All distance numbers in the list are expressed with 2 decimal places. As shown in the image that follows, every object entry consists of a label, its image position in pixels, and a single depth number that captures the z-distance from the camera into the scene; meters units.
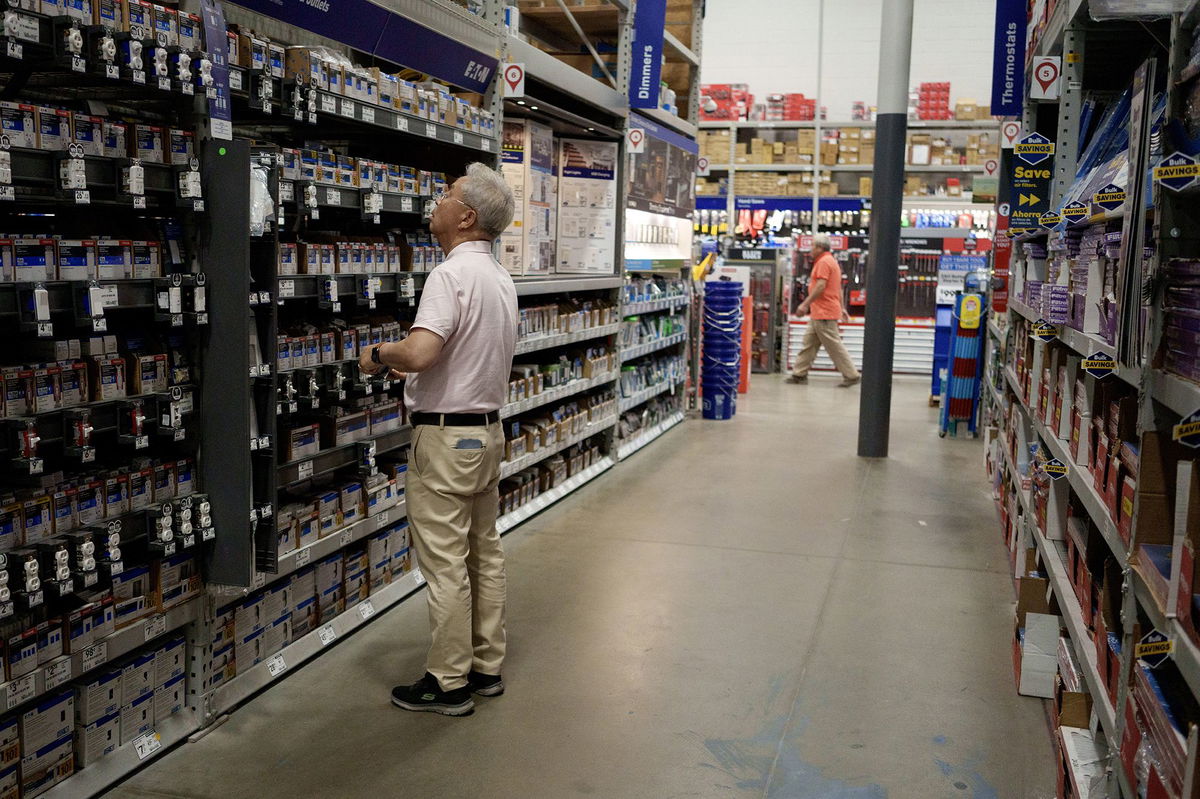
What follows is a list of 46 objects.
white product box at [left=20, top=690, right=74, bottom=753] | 2.85
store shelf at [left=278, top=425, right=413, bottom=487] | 3.84
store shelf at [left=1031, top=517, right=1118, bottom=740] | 2.58
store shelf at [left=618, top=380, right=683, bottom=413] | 8.35
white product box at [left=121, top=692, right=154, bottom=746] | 3.21
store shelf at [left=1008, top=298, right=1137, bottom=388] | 2.37
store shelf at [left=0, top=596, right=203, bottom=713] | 2.73
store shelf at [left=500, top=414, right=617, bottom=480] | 6.01
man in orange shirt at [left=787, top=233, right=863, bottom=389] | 12.62
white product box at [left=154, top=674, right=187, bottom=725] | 3.36
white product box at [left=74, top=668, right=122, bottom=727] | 3.05
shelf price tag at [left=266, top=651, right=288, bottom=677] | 3.87
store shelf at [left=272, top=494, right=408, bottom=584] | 3.83
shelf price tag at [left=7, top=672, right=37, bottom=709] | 2.71
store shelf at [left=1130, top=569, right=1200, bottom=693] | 1.84
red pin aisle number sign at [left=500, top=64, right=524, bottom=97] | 5.31
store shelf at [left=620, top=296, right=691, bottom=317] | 8.18
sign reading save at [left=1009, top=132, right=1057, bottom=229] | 5.36
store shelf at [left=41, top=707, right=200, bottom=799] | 3.00
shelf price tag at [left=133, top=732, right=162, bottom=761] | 3.24
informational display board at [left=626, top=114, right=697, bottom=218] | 8.24
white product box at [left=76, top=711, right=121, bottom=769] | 3.06
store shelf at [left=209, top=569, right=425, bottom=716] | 3.64
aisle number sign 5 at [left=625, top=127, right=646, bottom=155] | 7.78
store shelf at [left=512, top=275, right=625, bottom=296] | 5.96
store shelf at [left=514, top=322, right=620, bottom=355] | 6.07
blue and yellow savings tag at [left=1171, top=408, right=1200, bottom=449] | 1.84
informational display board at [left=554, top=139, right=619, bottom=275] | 7.54
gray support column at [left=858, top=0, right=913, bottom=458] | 8.20
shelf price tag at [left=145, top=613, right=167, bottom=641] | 3.21
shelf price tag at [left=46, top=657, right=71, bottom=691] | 2.84
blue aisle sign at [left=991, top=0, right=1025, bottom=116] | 6.42
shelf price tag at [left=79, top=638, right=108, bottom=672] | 2.96
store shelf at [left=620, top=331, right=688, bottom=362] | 8.30
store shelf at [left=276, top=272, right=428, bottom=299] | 3.71
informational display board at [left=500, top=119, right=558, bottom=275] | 6.41
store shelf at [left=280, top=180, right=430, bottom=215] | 3.66
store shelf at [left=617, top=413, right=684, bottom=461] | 8.36
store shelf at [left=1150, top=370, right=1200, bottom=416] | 1.91
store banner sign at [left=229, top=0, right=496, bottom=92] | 3.77
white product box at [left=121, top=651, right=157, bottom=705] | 3.20
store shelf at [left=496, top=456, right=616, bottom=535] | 6.11
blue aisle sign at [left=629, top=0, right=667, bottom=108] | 7.55
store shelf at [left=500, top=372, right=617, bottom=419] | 5.97
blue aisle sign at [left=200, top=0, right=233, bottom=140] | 3.14
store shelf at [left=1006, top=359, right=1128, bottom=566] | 2.54
